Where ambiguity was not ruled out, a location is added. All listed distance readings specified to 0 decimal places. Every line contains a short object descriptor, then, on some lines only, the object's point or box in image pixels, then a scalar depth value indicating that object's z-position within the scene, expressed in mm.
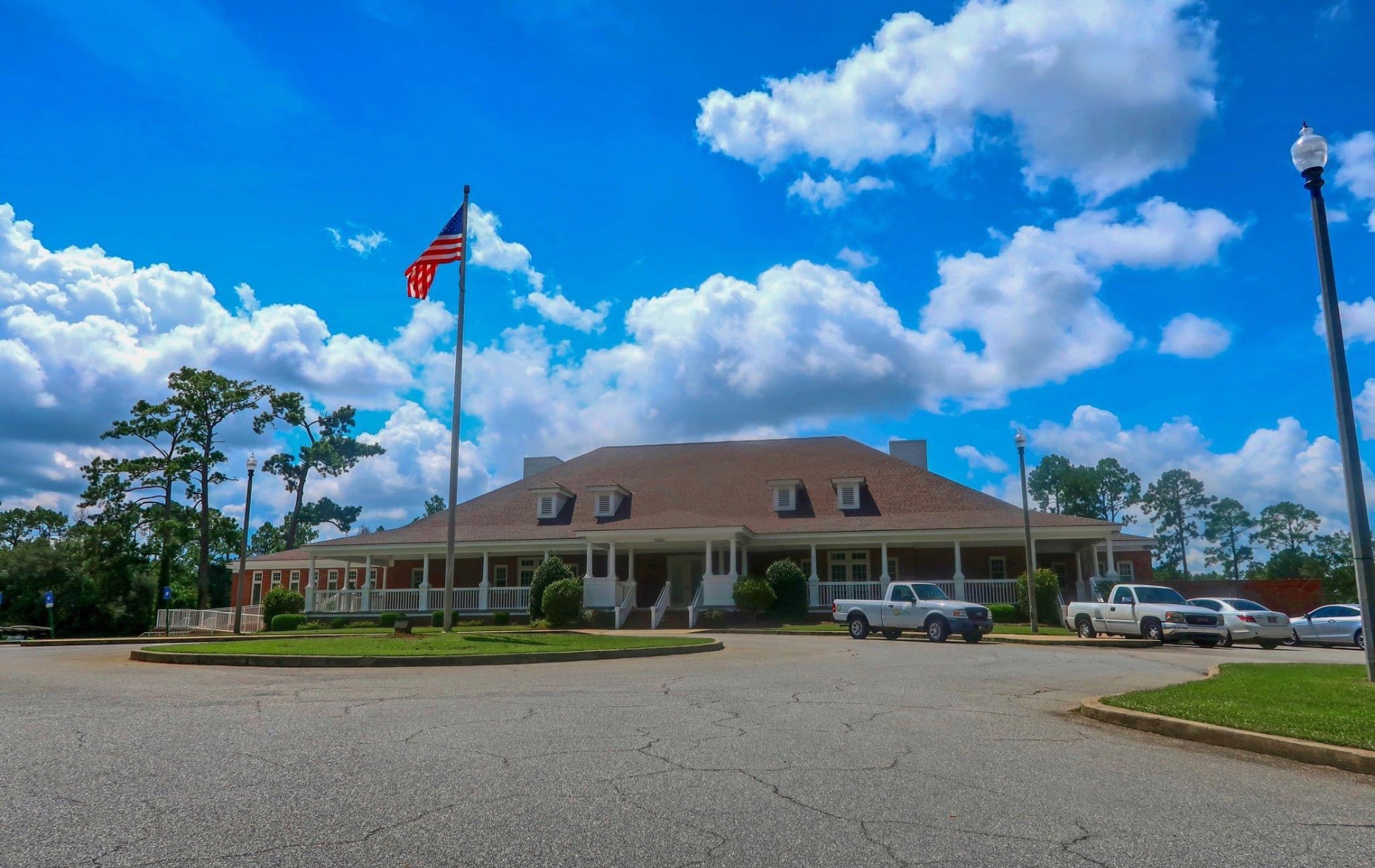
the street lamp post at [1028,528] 25409
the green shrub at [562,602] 31766
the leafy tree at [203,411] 49281
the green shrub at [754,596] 32125
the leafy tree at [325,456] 67438
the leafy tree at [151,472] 48188
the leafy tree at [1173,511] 93312
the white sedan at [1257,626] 25094
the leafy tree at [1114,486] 83500
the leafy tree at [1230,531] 95875
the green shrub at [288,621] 35000
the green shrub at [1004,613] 31812
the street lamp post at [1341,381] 11359
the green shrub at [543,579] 33469
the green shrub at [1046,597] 31375
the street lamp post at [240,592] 31203
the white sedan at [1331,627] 26203
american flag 24484
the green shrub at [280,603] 37281
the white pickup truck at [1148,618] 23812
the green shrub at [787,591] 33094
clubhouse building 34312
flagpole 23625
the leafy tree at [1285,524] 94062
